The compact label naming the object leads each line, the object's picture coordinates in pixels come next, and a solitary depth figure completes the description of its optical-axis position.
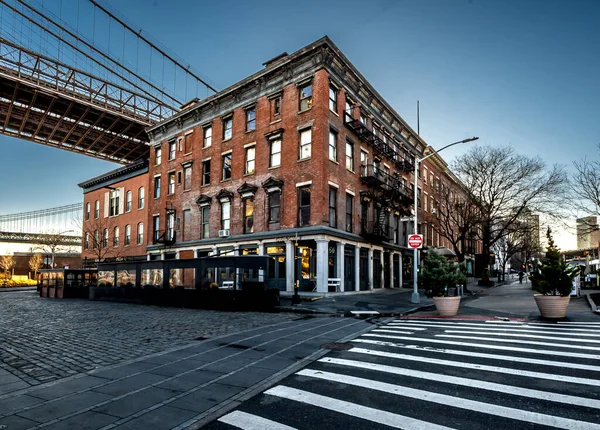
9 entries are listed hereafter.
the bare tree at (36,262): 71.59
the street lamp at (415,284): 20.22
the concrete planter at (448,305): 14.71
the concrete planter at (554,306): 12.59
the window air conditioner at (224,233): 30.55
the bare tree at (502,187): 34.66
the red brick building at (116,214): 42.75
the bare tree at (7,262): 70.56
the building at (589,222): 28.31
